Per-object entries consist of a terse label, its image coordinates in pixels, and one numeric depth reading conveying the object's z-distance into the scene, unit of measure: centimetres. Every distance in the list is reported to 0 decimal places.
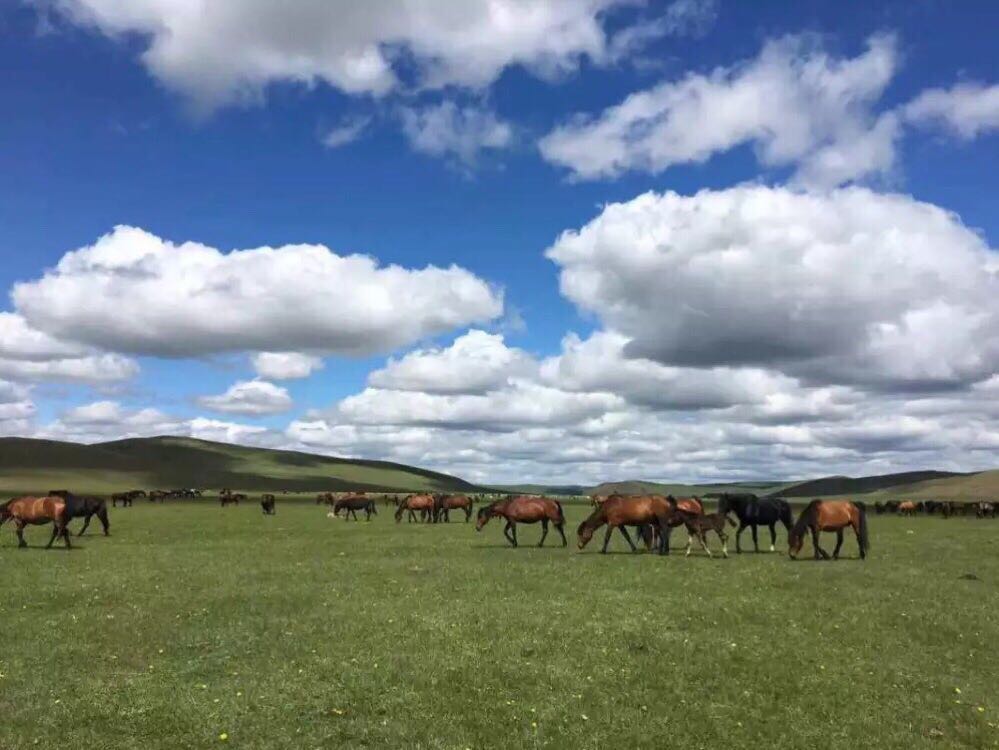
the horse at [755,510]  3756
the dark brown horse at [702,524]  3212
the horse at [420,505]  6481
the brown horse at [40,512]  3497
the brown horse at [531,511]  3675
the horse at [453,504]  6332
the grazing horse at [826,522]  3156
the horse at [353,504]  6969
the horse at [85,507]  4275
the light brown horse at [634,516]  3212
